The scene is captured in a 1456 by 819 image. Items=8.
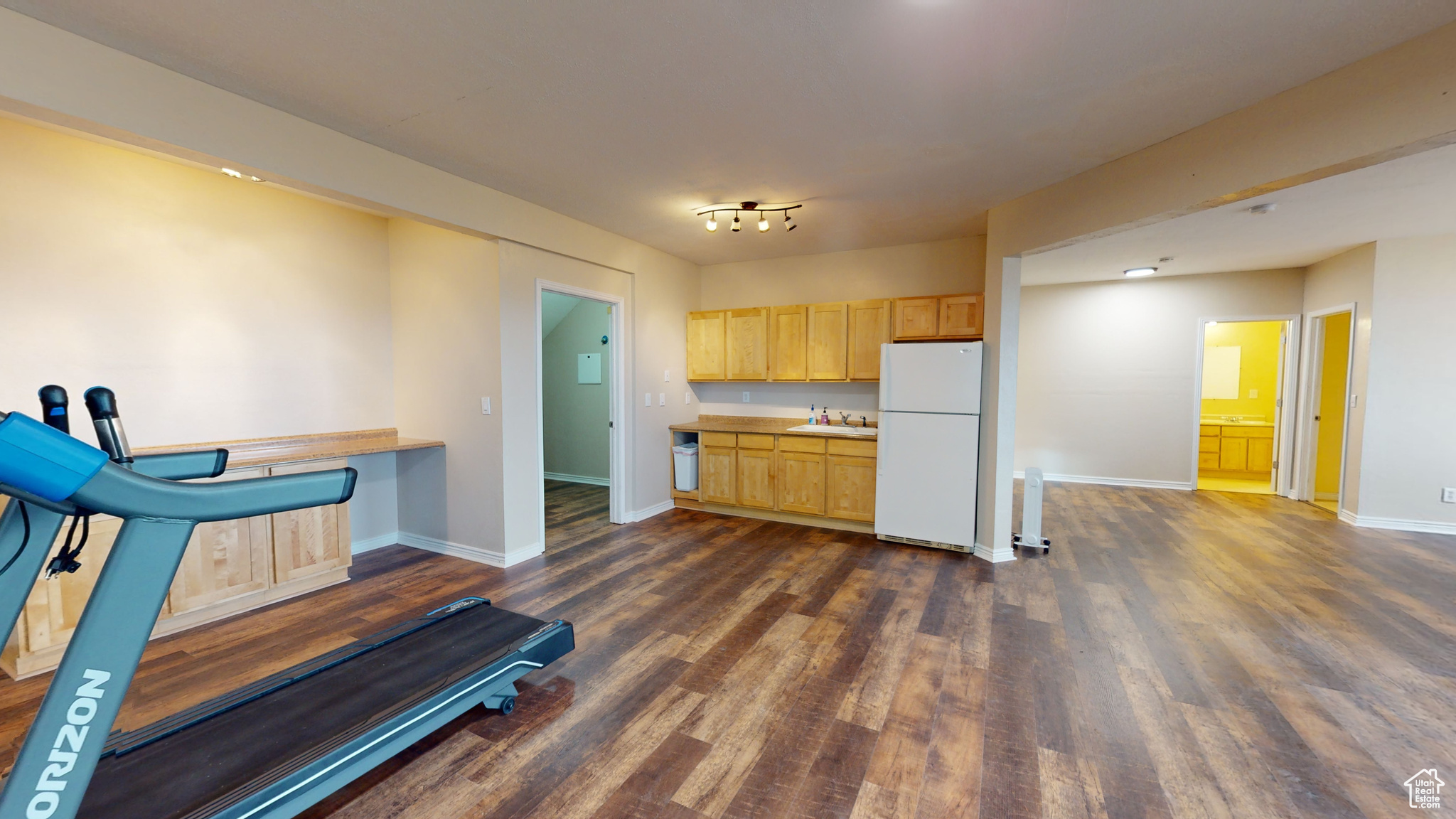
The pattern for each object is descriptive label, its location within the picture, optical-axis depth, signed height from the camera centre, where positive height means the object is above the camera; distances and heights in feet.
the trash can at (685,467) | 18.40 -3.00
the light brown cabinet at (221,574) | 8.13 -3.65
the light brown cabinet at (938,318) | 14.97 +1.84
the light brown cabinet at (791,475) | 15.67 -2.94
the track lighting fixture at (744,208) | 13.07 +4.22
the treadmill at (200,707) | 2.91 -3.78
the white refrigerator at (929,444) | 13.74 -1.64
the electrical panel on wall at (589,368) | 22.07 +0.44
